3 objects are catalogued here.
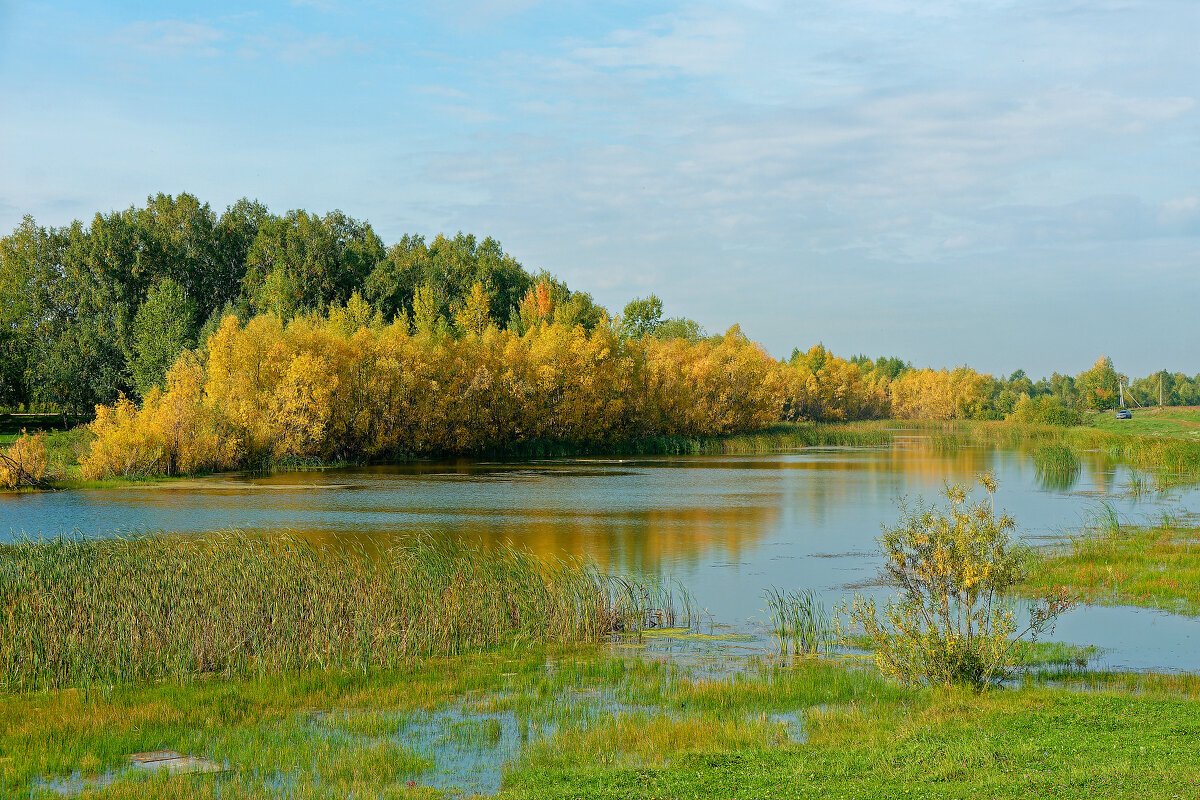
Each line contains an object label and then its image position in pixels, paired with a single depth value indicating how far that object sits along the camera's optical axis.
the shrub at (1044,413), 96.12
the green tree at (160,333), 67.50
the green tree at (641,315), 112.56
